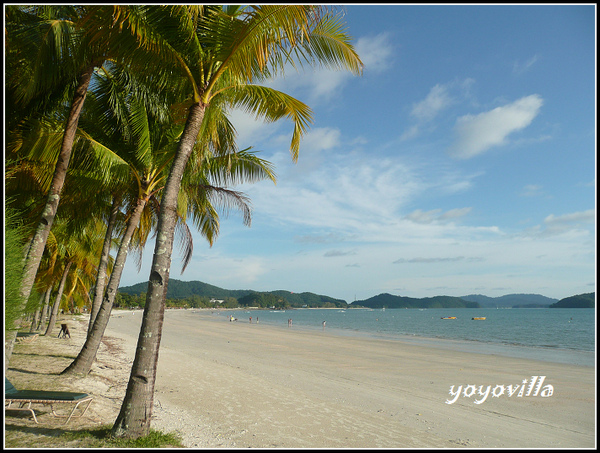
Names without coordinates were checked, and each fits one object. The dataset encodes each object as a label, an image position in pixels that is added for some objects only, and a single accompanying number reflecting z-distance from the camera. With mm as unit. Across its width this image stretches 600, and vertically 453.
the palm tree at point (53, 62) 6172
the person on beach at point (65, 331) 17592
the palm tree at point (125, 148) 8266
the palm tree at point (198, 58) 4641
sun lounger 4914
